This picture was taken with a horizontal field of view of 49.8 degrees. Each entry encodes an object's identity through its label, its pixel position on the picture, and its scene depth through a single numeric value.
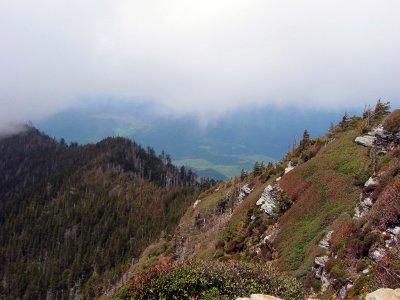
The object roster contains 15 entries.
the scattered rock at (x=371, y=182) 46.61
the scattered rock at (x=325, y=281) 38.16
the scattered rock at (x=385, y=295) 19.17
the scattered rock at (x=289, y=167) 77.72
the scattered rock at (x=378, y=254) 33.93
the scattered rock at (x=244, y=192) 97.40
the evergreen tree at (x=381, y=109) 73.81
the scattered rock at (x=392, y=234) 34.38
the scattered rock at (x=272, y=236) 57.14
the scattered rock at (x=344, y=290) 33.50
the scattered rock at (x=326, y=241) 44.53
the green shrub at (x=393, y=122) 57.76
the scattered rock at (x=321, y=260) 41.66
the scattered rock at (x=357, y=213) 44.64
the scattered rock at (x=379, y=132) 59.64
